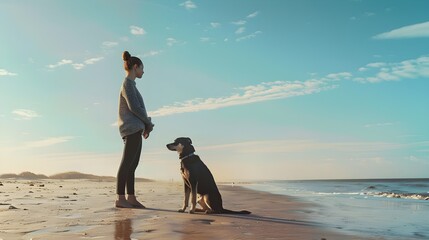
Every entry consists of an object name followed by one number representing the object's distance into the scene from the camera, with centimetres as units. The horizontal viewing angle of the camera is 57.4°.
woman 709
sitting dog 647
